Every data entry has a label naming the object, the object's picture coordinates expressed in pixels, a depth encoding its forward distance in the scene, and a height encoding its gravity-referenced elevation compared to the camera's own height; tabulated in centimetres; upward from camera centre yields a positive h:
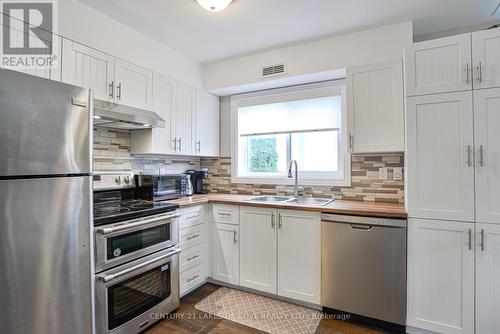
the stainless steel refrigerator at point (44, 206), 124 -19
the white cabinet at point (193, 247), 254 -79
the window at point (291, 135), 296 +43
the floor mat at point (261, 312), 214 -126
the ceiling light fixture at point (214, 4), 196 +125
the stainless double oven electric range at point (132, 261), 177 -69
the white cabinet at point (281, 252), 235 -78
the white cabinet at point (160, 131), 267 +40
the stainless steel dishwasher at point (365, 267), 201 -77
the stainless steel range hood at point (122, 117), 201 +44
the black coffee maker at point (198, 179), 346 -12
